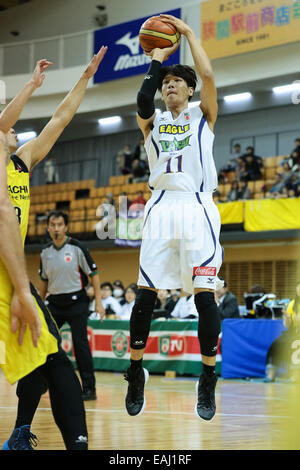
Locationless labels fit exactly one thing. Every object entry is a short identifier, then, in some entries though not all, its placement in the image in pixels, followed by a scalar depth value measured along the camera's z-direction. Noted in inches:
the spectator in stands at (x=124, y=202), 788.0
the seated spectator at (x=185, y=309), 530.6
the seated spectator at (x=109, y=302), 588.4
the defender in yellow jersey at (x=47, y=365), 132.3
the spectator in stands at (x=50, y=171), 1045.8
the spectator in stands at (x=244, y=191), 754.2
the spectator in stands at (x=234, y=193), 765.9
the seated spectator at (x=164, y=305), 545.1
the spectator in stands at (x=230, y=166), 815.1
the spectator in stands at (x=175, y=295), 578.8
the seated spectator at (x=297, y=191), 689.0
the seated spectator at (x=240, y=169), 788.0
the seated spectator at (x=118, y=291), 678.2
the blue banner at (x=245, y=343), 493.0
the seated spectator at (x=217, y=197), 774.1
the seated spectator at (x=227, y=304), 527.5
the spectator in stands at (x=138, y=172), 885.2
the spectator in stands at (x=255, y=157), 791.7
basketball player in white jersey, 193.5
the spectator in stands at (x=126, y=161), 941.2
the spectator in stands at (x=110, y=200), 830.5
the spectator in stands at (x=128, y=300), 573.0
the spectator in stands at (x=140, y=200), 767.2
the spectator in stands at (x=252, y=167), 781.3
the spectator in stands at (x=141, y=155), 898.7
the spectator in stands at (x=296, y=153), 702.5
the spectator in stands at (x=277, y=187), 715.4
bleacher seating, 792.3
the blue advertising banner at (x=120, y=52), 879.7
